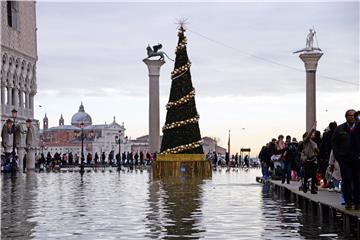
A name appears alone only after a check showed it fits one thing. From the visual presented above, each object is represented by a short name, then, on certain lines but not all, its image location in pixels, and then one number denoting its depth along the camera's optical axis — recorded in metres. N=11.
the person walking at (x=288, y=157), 21.73
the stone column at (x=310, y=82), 58.75
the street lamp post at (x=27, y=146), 64.80
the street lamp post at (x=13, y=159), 41.86
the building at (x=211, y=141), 182.96
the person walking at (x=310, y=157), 16.98
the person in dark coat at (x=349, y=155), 12.41
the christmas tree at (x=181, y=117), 37.75
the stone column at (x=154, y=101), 63.44
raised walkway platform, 12.04
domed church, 175.88
